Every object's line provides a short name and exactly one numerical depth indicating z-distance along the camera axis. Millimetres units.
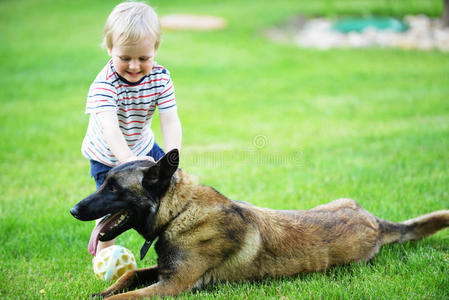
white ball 3861
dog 3355
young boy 3693
